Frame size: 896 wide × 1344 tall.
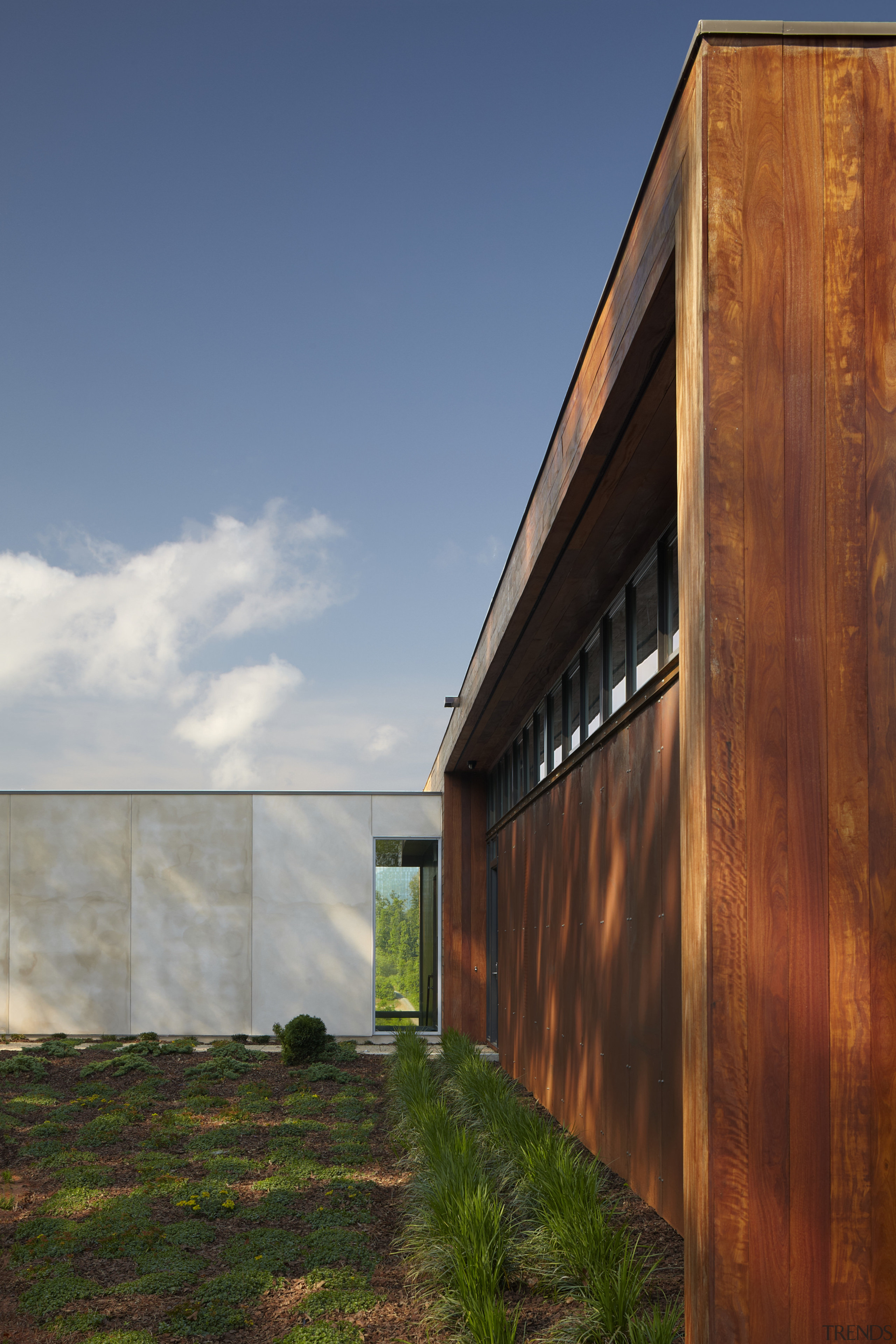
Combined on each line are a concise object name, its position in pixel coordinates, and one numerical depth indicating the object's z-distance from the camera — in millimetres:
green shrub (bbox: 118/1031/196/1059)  12047
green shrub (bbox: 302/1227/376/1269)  4805
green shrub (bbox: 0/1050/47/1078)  10297
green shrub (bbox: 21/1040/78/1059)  11836
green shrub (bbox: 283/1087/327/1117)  8828
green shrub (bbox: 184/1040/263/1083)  10414
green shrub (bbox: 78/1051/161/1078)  10430
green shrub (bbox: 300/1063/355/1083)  10445
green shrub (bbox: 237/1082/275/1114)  8875
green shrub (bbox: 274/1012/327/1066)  11461
